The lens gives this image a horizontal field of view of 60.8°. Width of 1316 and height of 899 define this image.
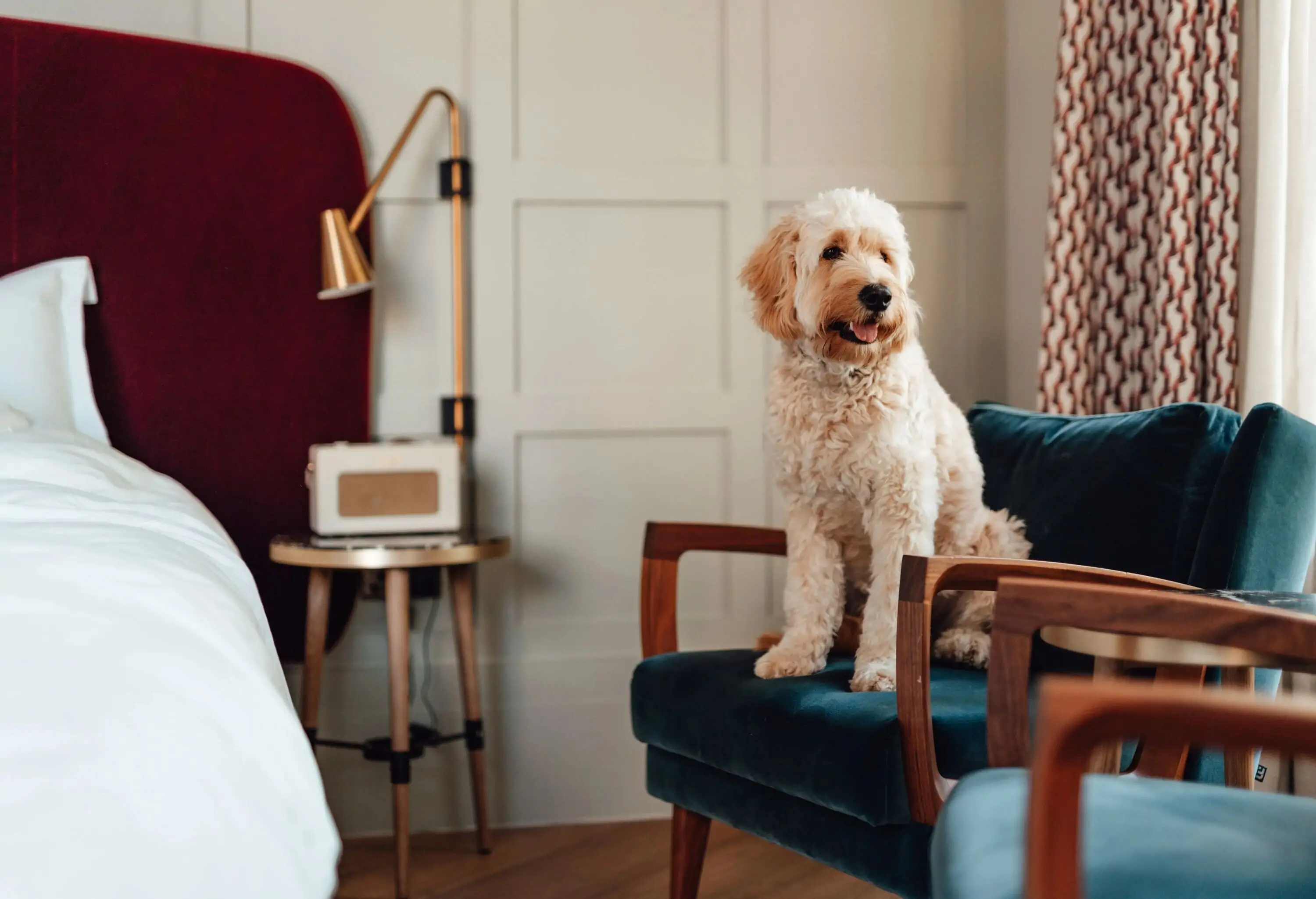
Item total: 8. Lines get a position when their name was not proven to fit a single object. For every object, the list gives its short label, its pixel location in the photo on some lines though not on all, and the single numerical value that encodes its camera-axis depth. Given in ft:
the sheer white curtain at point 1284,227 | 6.79
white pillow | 7.83
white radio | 8.27
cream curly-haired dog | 6.00
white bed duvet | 3.27
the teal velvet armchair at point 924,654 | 4.95
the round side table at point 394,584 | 7.69
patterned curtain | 7.27
